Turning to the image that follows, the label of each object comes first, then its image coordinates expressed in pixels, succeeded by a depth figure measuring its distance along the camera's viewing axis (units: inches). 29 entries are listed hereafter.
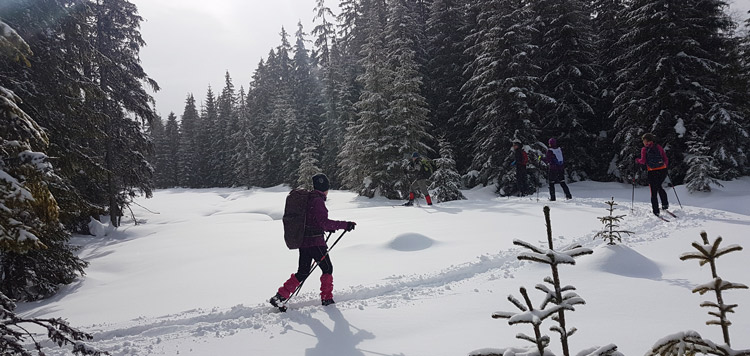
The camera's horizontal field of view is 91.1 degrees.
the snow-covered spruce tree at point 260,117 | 1728.6
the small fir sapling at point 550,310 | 54.0
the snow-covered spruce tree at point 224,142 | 2098.9
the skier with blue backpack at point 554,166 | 520.4
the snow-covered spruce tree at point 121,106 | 636.1
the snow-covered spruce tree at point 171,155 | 2464.3
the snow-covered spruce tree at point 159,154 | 2448.7
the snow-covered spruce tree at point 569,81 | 765.9
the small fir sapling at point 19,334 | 112.3
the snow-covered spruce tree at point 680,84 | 595.5
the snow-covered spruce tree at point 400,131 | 754.2
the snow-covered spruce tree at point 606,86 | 797.2
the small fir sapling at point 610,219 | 245.4
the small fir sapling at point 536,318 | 53.4
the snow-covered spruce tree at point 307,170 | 1123.9
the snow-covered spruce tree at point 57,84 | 314.7
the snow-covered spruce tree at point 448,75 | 959.6
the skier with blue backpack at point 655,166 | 384.8
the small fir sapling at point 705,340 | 51.9
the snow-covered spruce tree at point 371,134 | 776.3
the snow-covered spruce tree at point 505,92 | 721.6
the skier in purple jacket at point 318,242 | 219.5
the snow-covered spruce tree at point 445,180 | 669.9
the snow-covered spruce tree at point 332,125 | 1325.4
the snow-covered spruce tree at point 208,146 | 2223.2
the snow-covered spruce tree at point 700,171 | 512.7
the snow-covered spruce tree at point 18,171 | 154.6
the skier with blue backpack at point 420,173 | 567.8
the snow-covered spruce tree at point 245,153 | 1806.1
